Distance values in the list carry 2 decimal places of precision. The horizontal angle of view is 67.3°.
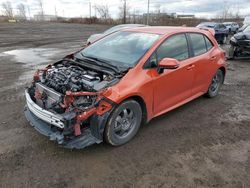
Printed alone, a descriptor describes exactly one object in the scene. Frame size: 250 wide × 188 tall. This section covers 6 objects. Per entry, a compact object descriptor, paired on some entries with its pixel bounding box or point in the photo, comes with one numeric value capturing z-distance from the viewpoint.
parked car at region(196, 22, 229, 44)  13.84
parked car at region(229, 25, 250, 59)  7.35
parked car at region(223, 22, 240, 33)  20.93
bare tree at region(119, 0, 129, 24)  37.41
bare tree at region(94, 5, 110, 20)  44.09
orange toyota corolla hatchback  2.43
